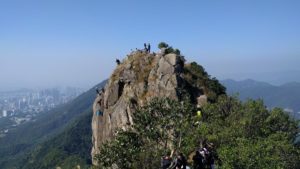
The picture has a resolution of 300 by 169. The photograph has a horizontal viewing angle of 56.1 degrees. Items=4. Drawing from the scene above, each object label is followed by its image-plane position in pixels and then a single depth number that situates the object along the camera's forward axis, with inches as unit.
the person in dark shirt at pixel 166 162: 595.8
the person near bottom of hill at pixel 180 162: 592.7
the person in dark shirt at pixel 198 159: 643.0
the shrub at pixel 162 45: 1712.6
